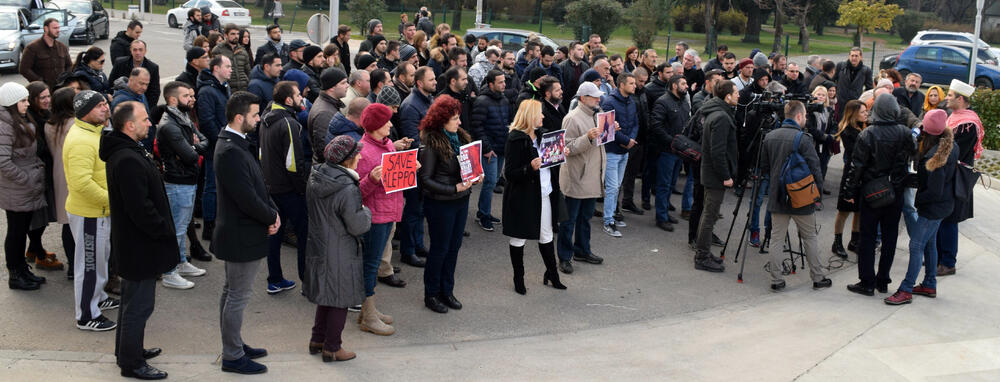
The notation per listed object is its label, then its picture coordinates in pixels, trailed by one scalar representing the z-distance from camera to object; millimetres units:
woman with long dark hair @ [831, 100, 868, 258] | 9570
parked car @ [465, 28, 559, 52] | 26125
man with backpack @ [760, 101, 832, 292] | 8453
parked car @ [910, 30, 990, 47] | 35500
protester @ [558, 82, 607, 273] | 8820
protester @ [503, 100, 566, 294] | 7676
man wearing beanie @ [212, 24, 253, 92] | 11789
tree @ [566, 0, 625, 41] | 36219
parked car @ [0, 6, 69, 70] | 19453
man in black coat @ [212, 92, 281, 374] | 5805
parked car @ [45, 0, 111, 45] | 27500
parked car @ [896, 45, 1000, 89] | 28266
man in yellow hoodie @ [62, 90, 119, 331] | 6379
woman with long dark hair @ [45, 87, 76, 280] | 7212
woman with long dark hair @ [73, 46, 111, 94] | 9391
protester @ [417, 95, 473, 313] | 7105
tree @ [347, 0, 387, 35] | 39188
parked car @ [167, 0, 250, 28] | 40031
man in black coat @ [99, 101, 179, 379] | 5676
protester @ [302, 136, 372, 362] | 5941
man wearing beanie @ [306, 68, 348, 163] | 7828
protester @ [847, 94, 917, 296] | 8312
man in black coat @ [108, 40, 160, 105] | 10500
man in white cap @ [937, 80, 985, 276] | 8758
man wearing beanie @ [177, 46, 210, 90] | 9742
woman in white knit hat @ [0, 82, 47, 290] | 6973
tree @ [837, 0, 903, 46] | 34625
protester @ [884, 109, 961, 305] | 8141
